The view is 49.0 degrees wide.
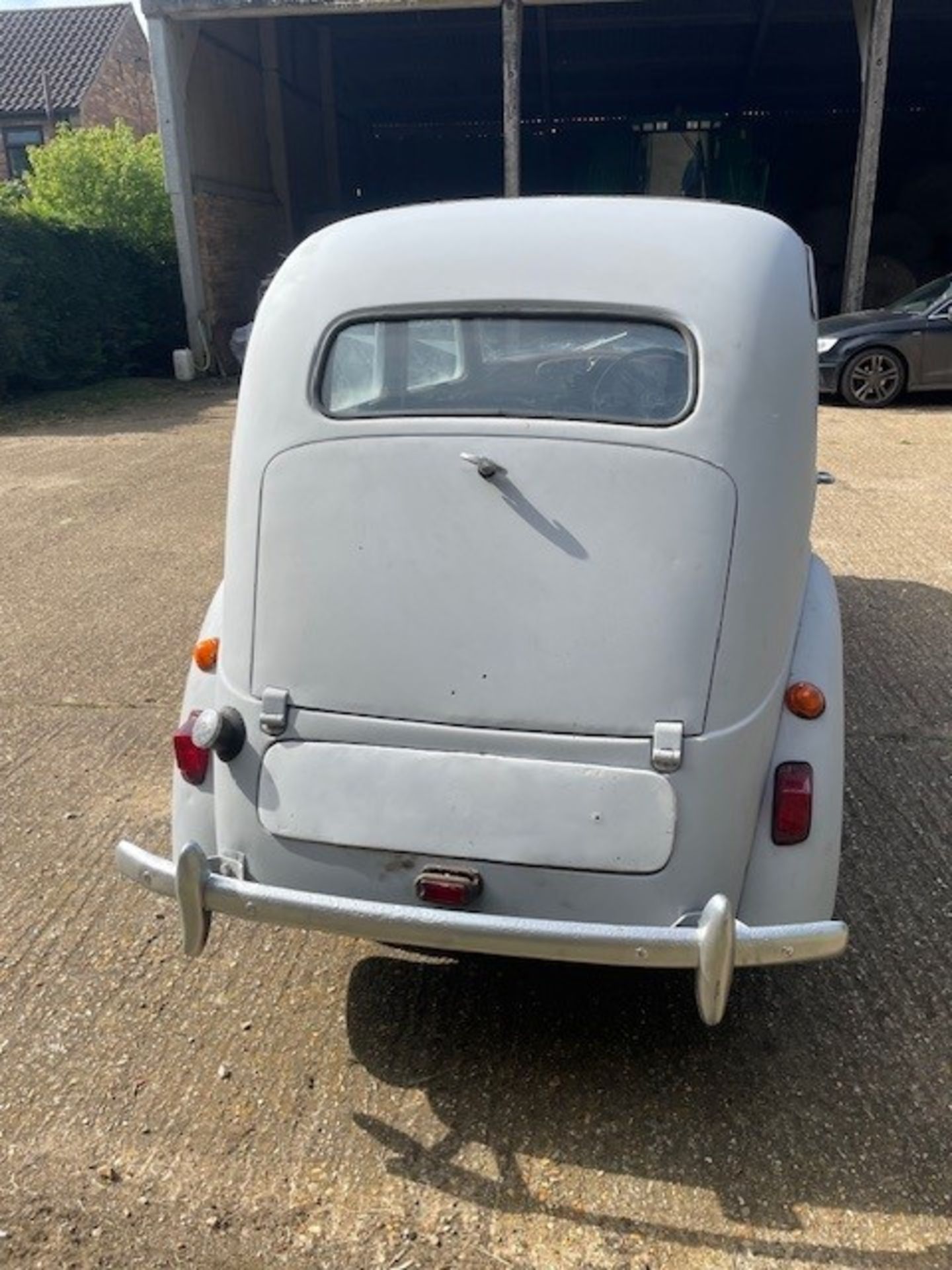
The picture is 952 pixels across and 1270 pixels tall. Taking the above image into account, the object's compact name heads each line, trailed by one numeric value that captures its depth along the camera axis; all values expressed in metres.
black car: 11.64
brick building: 29.70
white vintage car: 2.38
